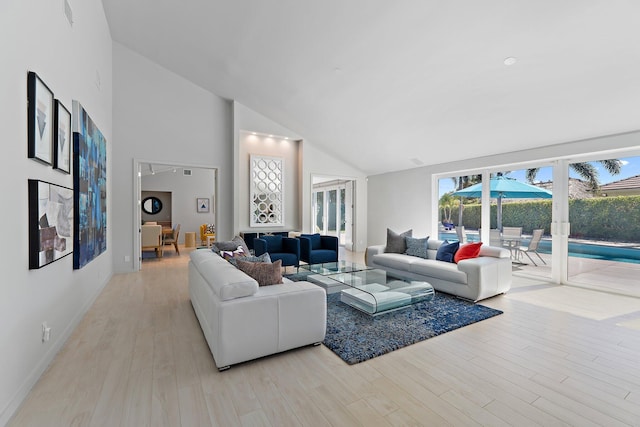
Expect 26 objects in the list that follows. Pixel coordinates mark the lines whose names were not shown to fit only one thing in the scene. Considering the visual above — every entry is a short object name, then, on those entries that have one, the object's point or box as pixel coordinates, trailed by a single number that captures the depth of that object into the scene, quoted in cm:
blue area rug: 248
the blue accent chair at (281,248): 504
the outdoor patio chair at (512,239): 525
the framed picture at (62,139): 239
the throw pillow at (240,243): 374
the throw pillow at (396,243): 527
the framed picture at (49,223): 199
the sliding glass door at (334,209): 876
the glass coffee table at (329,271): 396
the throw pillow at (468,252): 424
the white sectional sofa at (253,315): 211
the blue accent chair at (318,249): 529
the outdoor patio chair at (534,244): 499
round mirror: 1038
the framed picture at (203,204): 1080
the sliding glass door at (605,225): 408
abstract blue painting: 298
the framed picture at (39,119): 197
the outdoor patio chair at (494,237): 551
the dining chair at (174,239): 785
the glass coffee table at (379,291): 326
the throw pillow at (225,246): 375
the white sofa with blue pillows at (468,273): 373
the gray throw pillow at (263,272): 254
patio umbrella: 502
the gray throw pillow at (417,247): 496
